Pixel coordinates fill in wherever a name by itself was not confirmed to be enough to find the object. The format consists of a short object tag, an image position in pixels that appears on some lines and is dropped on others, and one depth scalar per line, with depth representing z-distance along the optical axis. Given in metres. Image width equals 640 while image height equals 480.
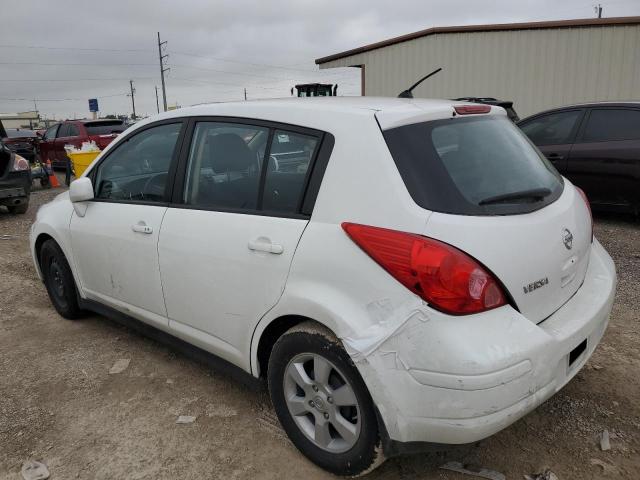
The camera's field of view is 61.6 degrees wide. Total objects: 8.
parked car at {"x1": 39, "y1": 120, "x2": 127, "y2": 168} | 14.52
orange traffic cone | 12.39
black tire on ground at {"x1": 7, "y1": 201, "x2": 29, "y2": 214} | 9.04
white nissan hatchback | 1.90
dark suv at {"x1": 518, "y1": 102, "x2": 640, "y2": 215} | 6.25
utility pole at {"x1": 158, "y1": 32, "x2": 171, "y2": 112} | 53.42
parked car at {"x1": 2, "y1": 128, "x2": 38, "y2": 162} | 13.87
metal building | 12.14
